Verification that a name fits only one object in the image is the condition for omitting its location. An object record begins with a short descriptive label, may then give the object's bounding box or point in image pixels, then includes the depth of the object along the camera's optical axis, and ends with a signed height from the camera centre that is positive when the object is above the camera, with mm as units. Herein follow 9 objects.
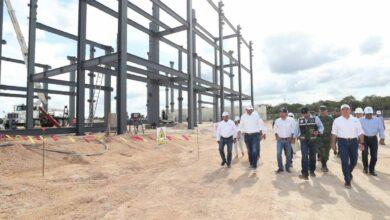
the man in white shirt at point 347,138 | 6668 -366
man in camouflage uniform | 8578 -450
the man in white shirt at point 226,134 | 9359 -371
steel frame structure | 18125 +3842
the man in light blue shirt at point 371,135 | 8211 -385
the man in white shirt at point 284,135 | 8180 -361
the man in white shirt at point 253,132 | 8688 -298
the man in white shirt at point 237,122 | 11775 -39
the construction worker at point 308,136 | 7555 -363
